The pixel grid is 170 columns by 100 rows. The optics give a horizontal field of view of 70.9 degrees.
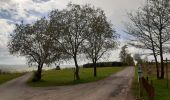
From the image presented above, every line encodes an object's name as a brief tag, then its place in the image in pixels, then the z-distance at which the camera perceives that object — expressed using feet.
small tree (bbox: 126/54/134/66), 191.77
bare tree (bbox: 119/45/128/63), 191.10
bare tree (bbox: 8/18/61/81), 66.49
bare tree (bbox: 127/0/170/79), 50.63
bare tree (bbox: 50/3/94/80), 59.25
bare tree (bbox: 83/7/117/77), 63.87
